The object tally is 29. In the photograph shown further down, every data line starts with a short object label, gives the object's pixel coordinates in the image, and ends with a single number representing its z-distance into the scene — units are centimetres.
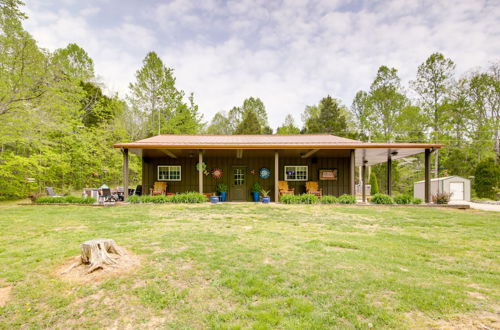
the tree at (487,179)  1402
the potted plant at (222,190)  1144
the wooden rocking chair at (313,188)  1142
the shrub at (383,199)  959
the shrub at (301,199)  952
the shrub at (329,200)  952
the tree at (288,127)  2826
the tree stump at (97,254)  299
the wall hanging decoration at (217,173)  1179
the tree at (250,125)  2361
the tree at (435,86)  1844
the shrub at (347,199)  945
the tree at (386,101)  2094
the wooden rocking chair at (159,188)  1103
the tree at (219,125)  2984
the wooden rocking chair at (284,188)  1101
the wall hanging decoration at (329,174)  1191
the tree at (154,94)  1864
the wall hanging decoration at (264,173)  1193
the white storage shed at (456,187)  1379
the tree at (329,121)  2398
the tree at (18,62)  845
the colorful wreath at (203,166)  1136
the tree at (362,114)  2225
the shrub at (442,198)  965
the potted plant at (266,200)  981
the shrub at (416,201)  949
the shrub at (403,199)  954
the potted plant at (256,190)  1144
